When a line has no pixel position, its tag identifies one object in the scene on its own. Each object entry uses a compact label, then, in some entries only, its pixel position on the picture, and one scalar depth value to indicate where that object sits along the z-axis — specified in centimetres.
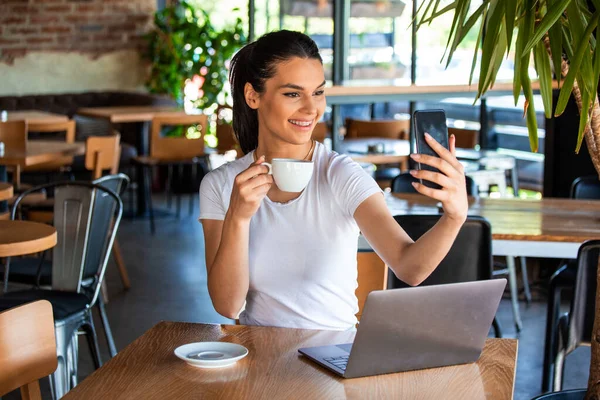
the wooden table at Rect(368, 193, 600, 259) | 321
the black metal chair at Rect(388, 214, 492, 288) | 301
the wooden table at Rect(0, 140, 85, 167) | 512
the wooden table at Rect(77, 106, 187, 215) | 759
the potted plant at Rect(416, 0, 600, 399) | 163
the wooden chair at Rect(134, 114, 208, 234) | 724
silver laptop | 157
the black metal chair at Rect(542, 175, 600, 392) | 341
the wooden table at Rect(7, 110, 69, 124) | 711
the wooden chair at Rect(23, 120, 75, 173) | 647
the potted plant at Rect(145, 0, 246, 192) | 860
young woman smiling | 210
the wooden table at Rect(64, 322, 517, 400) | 156
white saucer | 167
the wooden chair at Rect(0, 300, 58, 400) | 173
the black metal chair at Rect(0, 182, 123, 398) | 328
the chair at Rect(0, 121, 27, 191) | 550
